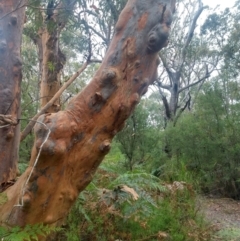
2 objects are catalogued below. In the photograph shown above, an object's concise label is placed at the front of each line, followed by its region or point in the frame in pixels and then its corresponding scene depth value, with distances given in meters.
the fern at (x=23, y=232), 1.09
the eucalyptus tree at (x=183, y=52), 10.01
